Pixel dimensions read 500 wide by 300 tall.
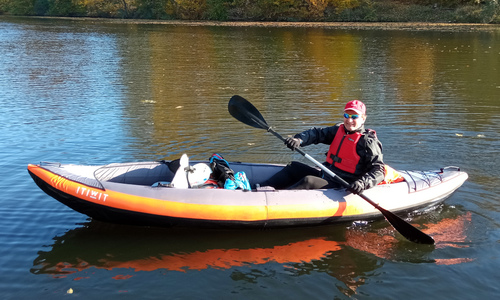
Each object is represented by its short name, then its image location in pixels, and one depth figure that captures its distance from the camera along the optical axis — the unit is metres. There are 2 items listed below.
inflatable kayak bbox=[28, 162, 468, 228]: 5.19
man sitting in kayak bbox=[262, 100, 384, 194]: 5.51
